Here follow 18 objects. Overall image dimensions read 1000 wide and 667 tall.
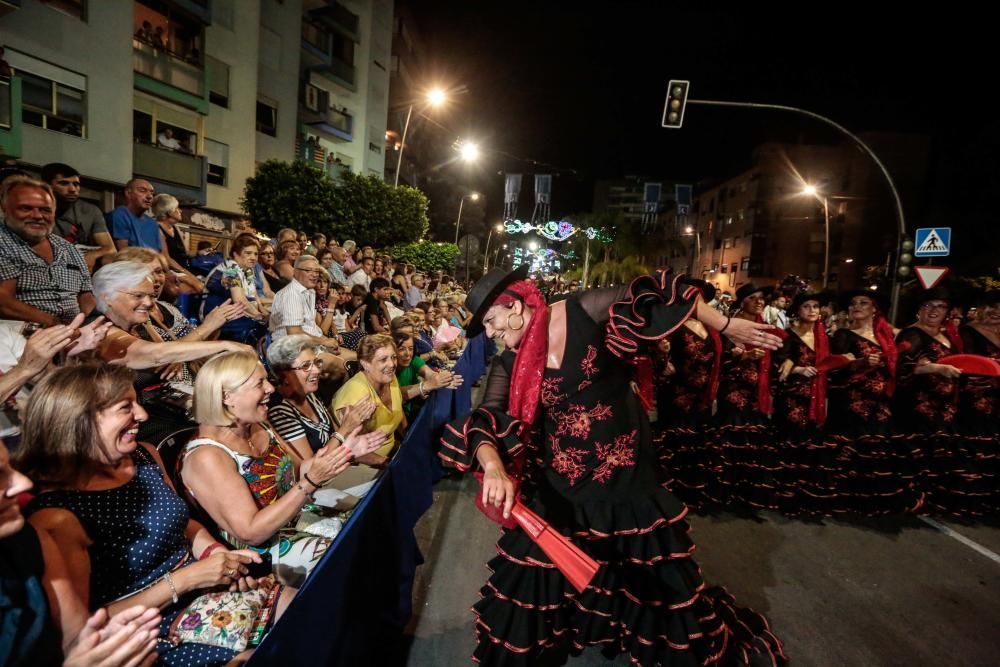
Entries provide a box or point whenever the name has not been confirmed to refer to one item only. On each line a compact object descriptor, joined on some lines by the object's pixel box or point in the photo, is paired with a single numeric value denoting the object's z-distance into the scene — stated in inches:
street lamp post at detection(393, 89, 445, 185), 612.7
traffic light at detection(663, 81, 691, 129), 445.4
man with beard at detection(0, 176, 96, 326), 133.8
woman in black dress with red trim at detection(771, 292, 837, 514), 196.2
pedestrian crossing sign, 424.7
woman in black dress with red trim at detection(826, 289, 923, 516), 195.2
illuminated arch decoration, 1000.6
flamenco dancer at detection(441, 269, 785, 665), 98.6
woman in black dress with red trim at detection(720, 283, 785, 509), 197.8
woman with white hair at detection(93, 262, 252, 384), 113.2
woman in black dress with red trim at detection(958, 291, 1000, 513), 199.9
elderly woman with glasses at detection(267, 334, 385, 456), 138.5
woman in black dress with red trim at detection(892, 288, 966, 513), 199.6
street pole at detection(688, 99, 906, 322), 416.8
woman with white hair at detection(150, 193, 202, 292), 255.0
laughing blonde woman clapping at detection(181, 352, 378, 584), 94.9
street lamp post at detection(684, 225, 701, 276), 2423.5
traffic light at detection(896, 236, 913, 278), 454.0
